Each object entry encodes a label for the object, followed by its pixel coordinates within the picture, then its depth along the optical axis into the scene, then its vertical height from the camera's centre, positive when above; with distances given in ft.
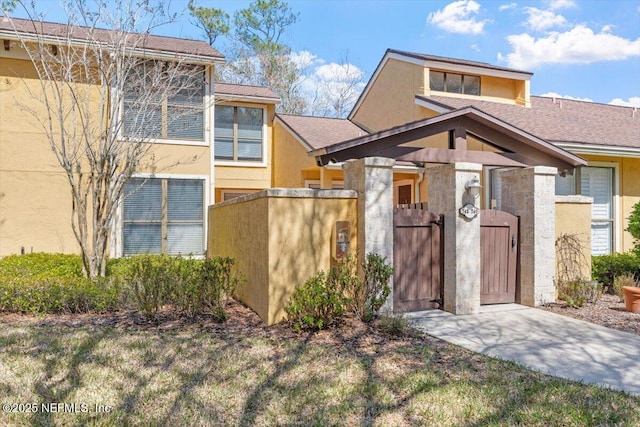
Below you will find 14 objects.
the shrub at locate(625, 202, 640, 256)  31.96 -0.78
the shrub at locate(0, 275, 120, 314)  22.86 -4.41
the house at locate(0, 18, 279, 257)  33.53 +3.39
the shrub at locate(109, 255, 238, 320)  21.89 -3.78
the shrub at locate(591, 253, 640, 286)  31.27 -3.69
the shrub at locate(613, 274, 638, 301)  28.71 -4.42
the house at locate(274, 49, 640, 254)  36.04 +9.01
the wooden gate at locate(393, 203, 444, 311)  23.77 -2.46
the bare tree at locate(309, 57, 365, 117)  93.30 +27.25
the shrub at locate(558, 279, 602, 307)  25.26 -4.52
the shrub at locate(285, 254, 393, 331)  20.01 -3.80
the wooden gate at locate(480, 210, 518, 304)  25.59 -2.41
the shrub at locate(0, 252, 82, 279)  26.19 -3.50
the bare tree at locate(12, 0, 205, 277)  29.94 +9.10
